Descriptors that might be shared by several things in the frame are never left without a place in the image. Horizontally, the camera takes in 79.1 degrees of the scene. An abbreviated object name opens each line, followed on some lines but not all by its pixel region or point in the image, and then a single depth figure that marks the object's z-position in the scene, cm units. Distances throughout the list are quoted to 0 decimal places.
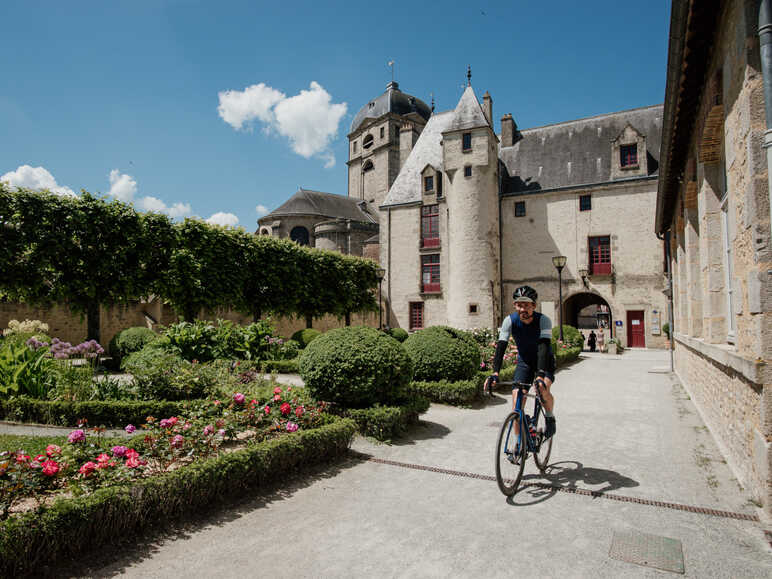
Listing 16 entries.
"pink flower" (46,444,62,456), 321
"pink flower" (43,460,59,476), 292
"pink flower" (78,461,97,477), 314
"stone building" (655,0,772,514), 334
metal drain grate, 352
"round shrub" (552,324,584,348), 1939
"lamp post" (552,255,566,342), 1775
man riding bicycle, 419
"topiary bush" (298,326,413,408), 580
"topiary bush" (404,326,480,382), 839
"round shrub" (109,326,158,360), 1319
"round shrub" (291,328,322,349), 1812
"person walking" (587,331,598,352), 2320
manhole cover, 282
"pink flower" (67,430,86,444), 343
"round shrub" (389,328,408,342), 2212
